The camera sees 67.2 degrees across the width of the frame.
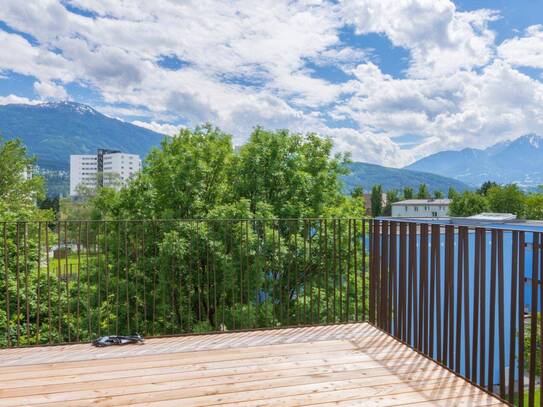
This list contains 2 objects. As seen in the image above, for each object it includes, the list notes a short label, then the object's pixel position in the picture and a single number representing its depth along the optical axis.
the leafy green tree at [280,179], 10.46
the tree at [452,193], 50.44
